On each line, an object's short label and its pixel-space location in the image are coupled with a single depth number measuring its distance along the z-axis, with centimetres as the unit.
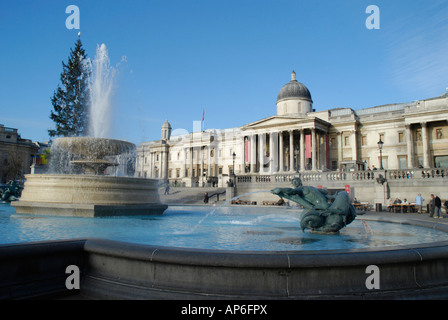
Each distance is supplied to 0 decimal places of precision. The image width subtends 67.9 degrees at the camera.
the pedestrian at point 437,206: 1497
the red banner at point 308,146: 4619
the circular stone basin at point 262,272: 334
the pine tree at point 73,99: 3788
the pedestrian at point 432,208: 1560
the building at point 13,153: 6151
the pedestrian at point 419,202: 1993
